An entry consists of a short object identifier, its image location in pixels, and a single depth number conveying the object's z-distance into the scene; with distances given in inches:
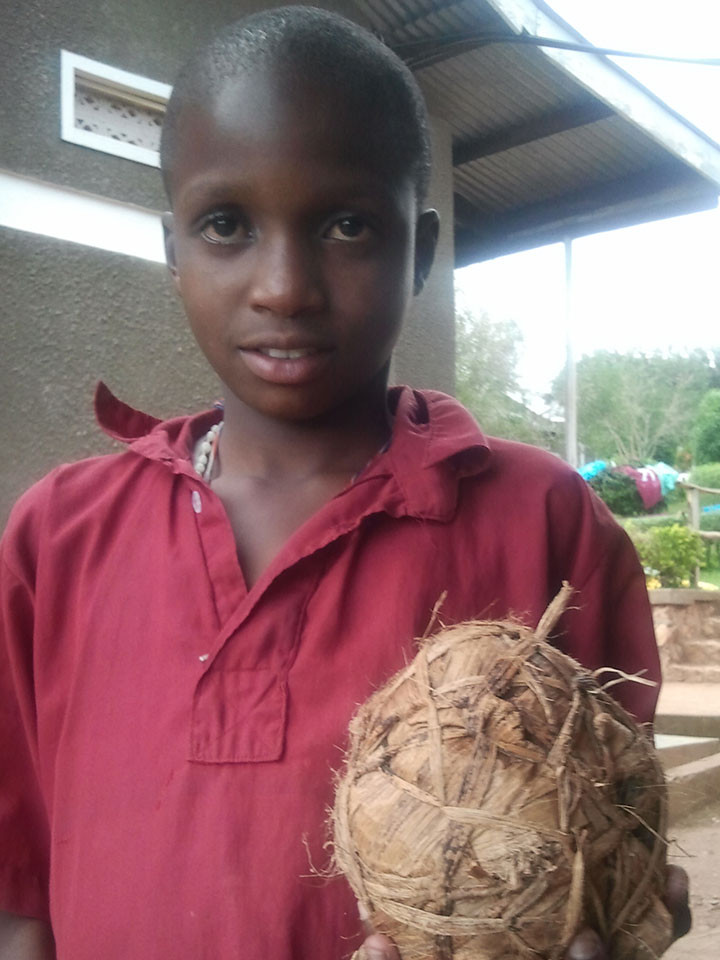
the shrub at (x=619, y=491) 472.7
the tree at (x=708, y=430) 490.3
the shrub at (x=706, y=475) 491.2
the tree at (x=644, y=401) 446.3
